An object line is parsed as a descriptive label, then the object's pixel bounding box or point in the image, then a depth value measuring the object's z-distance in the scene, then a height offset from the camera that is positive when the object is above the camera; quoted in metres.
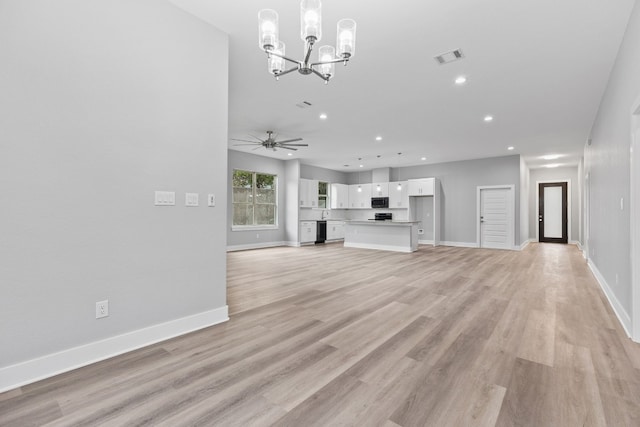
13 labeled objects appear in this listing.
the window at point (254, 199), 8.61 +0.47
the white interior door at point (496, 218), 8.67 -0.10
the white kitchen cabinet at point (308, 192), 9.89 +0.76
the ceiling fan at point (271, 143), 6.39 +1.61
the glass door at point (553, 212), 10.98 +0.11
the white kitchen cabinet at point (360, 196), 11.27 +0.72
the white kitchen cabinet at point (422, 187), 9.60 +0.95
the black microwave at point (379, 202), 10.71 +0.46
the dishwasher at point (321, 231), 10.46 -0.62
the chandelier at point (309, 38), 1.90 +1.25
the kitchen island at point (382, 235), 8.05 -0.62
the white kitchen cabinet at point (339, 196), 11.61 +0.74
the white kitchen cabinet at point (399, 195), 10.22 +0.71
